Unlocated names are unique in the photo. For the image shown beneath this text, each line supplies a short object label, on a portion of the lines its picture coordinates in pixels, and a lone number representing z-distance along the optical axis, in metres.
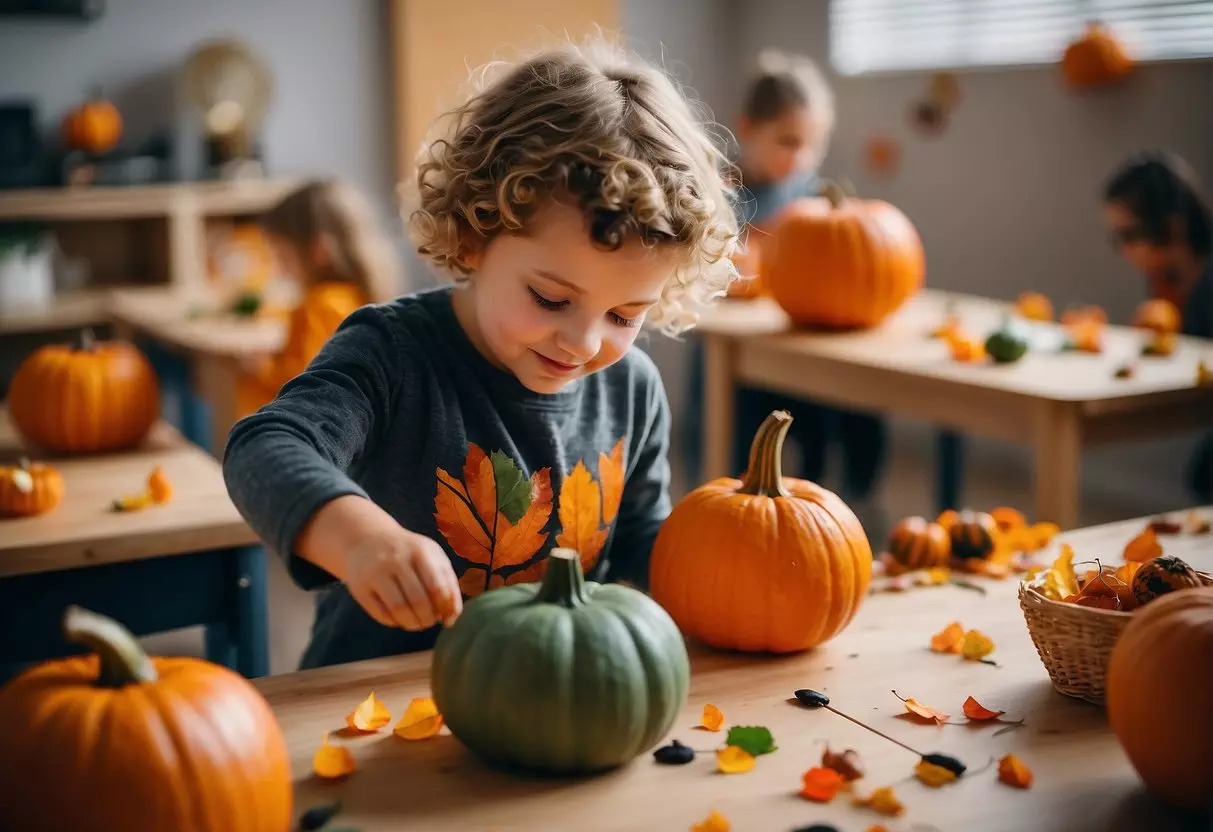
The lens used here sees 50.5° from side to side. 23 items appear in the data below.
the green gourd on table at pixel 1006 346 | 2.65
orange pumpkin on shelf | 4.62
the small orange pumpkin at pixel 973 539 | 1.59
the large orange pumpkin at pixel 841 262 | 3.01
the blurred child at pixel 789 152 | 4.03
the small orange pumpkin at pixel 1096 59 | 4.06
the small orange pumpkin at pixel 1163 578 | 1.09
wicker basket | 1.08
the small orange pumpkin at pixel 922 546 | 1.58
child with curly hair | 1.17
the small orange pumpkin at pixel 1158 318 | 3.03
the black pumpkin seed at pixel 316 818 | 0.89
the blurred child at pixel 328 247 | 3.43
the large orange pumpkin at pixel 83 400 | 2.20
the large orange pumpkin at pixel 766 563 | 1.24
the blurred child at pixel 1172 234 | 3.54
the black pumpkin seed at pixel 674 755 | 0.99
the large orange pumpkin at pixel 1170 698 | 0.90
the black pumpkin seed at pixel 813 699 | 1.12
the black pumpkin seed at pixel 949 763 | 0.98
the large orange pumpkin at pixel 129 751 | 0.81
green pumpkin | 0.94
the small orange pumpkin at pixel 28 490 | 1.77
